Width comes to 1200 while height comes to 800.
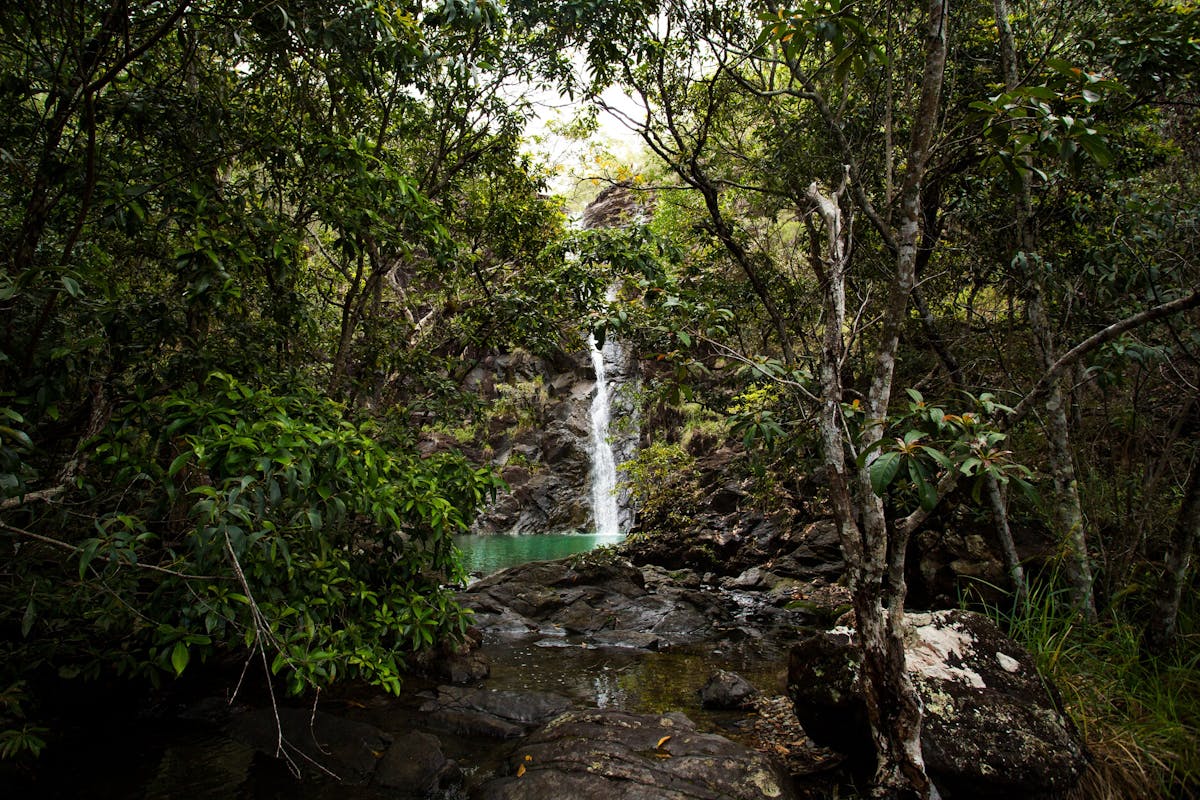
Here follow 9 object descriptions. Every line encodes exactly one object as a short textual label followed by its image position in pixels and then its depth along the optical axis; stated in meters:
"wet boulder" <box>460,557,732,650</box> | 9.45
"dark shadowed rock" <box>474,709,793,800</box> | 3.65
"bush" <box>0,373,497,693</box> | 2.68
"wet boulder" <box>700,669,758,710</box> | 5.93
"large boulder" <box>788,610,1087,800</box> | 3.37
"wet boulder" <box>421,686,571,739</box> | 5.35
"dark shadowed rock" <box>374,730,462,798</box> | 4.23
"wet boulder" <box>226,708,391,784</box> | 4.46
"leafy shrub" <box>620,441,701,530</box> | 12.70
